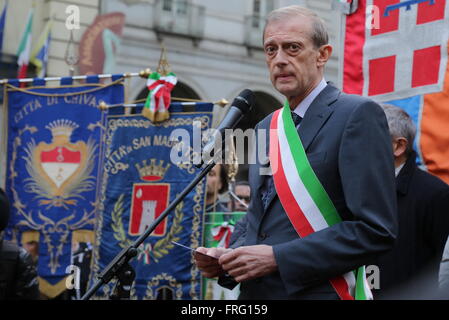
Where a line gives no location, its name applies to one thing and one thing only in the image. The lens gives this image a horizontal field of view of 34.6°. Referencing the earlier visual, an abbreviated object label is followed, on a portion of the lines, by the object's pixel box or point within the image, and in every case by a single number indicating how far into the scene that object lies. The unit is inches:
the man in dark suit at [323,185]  86.3
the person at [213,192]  242.7
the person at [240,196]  260.3
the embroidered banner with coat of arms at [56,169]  262.7
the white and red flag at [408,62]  151.3
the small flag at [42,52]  502.9
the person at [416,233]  128.4
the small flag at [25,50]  495.8
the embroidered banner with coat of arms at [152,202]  234.1
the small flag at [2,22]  487.8
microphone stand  106.9
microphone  107.7
